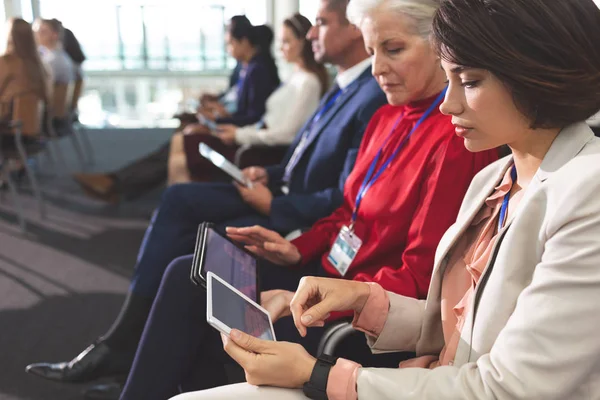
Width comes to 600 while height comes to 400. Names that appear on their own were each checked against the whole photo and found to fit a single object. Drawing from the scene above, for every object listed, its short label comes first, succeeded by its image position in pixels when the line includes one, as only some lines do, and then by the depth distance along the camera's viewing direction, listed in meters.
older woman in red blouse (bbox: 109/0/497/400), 1.31
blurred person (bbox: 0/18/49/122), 3.89
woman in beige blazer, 0.78
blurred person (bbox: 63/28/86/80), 5.91
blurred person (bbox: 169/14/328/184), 3.20
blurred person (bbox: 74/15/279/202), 3.99
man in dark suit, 1.89
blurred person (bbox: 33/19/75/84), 5.02
